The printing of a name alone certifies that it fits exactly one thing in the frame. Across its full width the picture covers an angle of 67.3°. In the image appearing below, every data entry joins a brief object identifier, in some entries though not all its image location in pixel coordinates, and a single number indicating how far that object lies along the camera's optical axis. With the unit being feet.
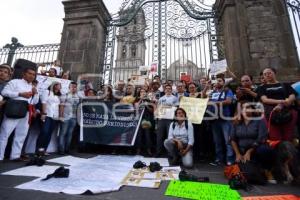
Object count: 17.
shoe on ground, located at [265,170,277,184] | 11.59
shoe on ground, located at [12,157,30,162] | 14.99
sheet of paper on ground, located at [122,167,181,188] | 10.41
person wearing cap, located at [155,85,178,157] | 18.62
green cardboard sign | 8.65
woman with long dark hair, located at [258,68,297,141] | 12.34
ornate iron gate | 29.68
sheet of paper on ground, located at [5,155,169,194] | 9.12
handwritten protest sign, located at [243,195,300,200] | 8.66
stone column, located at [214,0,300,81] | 24.44
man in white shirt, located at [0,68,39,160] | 14.96
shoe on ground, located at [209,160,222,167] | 16.46
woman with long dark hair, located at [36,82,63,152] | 17.38
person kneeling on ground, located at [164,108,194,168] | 15.85
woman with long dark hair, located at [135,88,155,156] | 19.47
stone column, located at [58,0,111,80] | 28.71
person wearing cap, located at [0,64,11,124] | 15.76
